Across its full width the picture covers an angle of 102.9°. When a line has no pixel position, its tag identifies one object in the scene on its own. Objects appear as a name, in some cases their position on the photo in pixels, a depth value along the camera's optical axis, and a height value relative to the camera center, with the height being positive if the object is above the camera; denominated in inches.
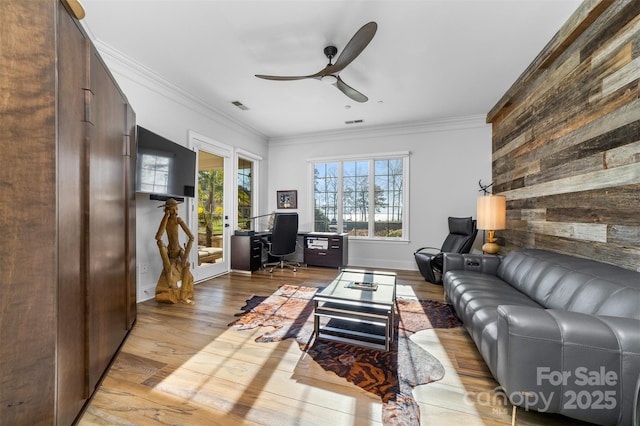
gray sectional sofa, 43.9 -25.6
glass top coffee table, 79.8 -32.5
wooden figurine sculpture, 120.6 -25.8
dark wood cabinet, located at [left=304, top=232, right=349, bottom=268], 195.0 -28.8
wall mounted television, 106.3 +20.3
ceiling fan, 76.7 +54.0
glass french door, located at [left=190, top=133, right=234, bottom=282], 157.9 +2.0
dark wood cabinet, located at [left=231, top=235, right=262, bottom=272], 180.9 -29.1
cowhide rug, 61.3 -43.7
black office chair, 177.7 -17.2
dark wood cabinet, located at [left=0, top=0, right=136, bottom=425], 40.8 -0.4
